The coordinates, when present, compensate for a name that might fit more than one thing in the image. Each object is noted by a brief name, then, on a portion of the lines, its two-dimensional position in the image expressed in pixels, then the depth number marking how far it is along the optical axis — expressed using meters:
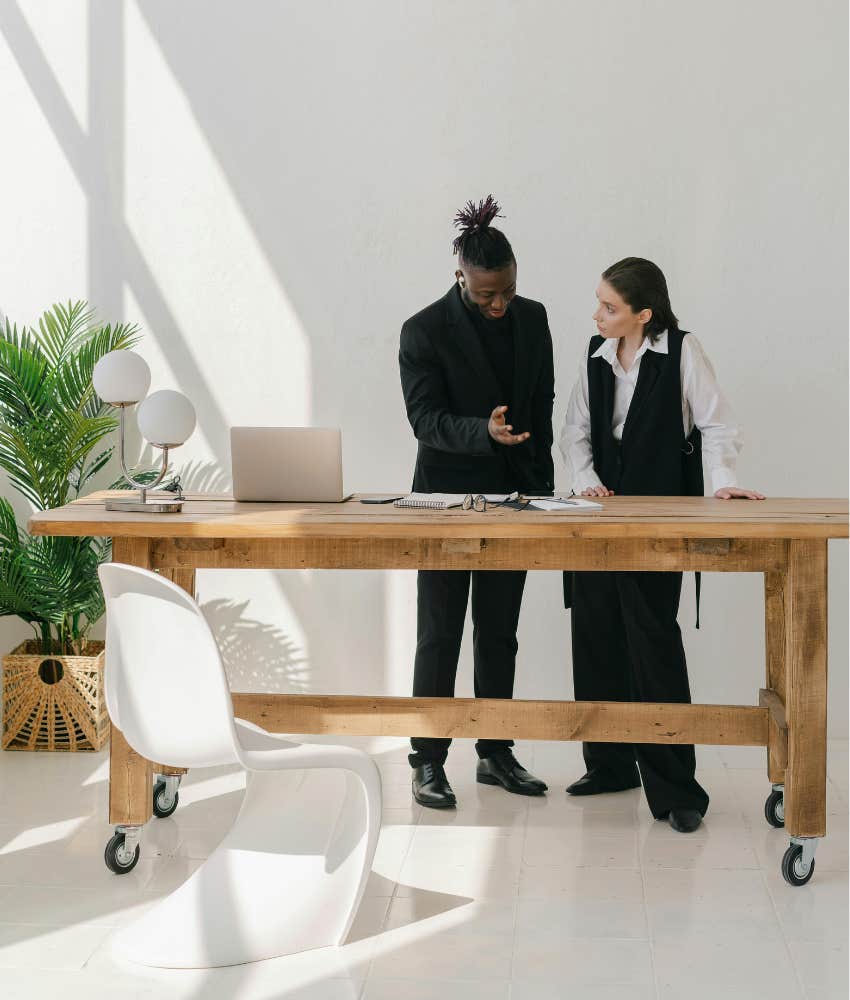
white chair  2.55
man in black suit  3.71
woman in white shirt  3.55
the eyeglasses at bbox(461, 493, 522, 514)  3.17
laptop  3.27
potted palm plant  4.20
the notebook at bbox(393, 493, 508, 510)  3.21
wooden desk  2.95
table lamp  3.23
